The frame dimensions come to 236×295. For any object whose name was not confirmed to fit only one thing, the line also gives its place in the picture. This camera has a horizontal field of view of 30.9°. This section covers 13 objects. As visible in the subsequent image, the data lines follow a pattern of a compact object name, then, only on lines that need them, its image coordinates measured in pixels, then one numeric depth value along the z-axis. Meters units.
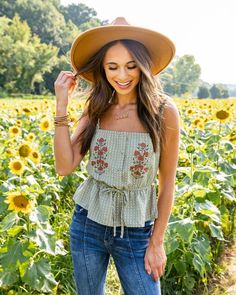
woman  1.57
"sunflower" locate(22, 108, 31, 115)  5.01
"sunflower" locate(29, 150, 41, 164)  2.85
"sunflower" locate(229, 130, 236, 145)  3.49
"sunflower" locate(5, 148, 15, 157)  3.03
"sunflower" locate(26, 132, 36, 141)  3.52
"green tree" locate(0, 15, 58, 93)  32.47
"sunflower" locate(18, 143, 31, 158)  2.75
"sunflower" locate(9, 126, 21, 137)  3.69
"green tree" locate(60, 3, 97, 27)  78.38
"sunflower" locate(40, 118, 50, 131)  3.65
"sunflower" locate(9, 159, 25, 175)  2.48
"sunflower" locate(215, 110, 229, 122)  3.41
